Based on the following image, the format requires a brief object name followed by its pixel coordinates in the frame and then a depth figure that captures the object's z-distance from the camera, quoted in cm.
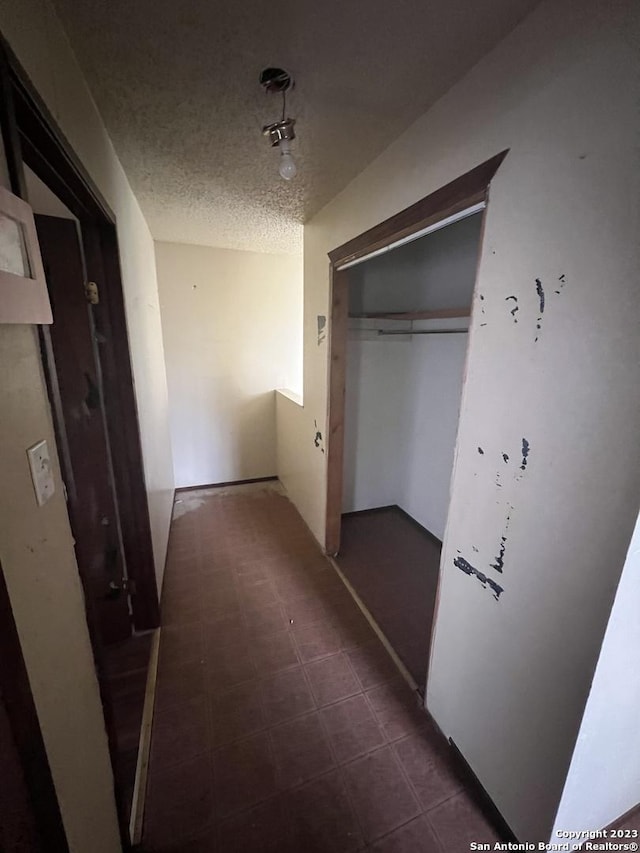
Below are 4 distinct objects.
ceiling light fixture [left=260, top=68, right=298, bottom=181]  115
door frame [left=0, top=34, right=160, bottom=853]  61
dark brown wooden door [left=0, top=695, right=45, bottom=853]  45
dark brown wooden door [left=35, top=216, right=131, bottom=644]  130
